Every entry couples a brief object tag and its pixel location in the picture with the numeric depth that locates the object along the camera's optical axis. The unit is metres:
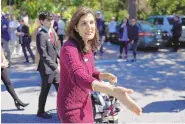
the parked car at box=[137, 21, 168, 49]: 14.31
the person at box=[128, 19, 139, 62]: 11.70
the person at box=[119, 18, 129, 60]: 12.01
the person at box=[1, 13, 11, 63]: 10.59
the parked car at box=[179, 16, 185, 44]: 15.52
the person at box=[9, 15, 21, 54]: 12.40
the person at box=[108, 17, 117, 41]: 18.16
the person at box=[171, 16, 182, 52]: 14.13
